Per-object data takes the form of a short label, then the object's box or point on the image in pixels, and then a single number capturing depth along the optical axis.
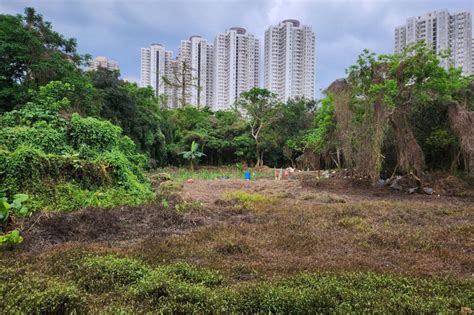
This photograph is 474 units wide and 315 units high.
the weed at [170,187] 10.30
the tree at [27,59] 11.21
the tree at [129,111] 17.16
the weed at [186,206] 6.69
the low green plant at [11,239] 3.92
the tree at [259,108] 23.89
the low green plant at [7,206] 4.04
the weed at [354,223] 5.49
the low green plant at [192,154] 22.53
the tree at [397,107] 10.22
